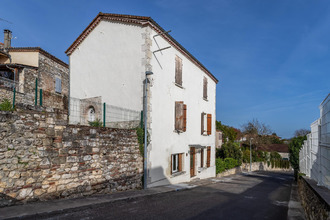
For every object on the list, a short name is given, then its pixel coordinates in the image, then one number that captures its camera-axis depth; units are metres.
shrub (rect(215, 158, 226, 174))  21.36
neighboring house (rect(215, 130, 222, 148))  40.77
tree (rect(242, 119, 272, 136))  48.72
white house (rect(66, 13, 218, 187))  10.85
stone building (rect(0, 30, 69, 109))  15.07
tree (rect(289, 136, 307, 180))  19.68
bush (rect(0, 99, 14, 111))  5.80
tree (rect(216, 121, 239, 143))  47.56
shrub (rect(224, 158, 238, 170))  24.53
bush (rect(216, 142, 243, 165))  29.44
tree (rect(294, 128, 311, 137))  75.08
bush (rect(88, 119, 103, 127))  9.64
